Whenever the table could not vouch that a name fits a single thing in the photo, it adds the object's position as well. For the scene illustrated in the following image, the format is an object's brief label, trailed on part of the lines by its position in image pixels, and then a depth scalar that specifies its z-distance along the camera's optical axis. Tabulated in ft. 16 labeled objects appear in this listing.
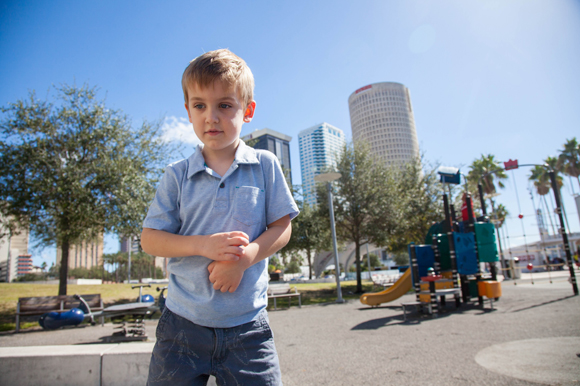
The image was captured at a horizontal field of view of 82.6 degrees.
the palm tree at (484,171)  123.95
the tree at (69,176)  38.04
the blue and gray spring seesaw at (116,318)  23.45
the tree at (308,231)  70.84
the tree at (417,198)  71.87
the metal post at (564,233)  37.91
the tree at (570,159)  116.06
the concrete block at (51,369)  11.20
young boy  4.03
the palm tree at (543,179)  125.59
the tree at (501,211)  150.41
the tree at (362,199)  63.46
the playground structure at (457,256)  34.45
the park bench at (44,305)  31.17
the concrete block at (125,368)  11.21
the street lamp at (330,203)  48.57
